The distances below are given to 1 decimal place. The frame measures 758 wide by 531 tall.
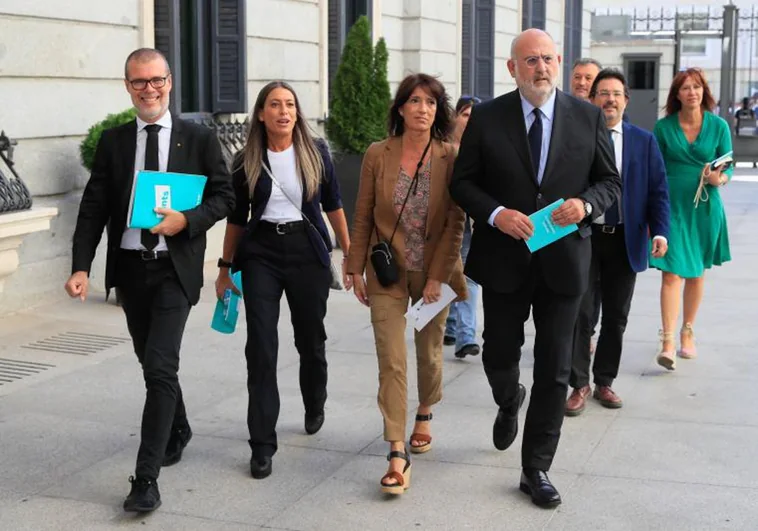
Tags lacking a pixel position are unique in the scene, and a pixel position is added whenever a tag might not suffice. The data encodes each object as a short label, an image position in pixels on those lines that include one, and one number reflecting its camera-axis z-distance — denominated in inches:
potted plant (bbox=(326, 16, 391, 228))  533.0
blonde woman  221.9
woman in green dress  299.0
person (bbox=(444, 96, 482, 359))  308.3
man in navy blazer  261.7
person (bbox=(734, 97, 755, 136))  1408.7
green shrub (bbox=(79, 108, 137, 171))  383.2
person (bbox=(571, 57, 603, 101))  297.4
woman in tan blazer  213.9
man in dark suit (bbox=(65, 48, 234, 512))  202.4
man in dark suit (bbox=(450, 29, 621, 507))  199.6
